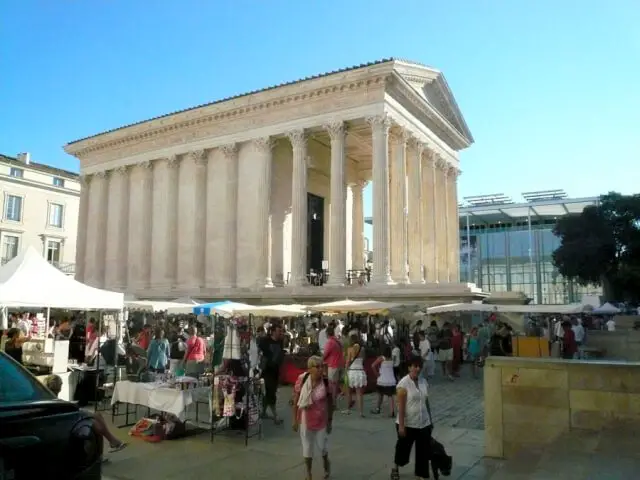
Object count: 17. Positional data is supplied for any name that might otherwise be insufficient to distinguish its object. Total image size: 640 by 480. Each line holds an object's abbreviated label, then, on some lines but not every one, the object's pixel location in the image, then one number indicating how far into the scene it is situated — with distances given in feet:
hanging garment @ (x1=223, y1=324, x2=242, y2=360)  35.04
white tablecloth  30.94
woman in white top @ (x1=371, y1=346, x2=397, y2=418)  38.93
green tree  149.28
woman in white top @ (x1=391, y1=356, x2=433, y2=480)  21.93
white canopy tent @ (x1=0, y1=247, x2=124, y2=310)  33.27
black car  10.12
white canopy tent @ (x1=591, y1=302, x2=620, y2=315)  89.97
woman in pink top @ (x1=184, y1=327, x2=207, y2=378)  50.34
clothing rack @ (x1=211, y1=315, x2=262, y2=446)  31.42
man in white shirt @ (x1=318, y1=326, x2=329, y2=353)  57.47
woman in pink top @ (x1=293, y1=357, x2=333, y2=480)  22.62
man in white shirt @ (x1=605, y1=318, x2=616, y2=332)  92.78
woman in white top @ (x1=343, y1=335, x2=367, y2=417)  39.54
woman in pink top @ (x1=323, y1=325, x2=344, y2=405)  40.01
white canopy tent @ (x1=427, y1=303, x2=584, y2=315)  69.62
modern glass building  222.07
